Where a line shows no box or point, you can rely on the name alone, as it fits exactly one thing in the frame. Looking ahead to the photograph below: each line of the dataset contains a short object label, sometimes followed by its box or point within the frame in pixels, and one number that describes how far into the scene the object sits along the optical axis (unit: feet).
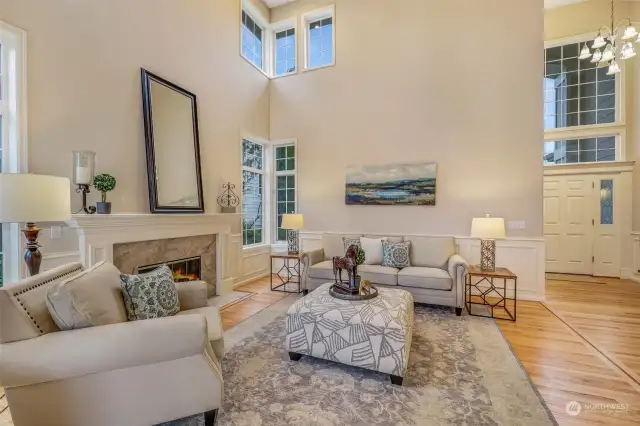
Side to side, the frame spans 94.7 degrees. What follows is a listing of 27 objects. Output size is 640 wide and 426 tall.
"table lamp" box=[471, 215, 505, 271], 11.59
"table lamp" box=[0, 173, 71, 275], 5.72
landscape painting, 15.19
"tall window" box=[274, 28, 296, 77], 18.80
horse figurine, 8.54
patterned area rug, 5.83
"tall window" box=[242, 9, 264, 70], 17.35
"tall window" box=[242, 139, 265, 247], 17.28
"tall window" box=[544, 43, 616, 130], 17.95
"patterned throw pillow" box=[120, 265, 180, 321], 5.96
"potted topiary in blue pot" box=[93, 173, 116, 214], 9.10
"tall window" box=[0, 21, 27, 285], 7.78
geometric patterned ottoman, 6.88
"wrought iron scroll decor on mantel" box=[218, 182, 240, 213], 14.97
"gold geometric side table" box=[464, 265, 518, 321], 11.50
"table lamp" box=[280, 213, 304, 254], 15.43
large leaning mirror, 11.17
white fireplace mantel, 8.75
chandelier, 12.09
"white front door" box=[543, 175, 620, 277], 17.65
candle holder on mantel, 8.73
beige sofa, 11.61
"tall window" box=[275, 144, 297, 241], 18.71
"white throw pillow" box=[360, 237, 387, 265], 13.98
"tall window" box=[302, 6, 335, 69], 17.88
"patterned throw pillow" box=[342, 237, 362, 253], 14.60
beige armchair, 4.39
